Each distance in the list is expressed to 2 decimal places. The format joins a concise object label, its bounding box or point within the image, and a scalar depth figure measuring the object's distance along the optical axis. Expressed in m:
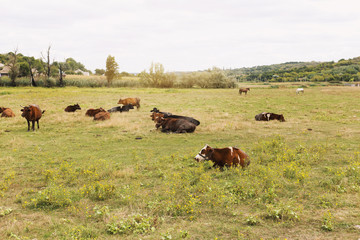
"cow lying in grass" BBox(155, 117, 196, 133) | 12.39
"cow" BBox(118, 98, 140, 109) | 22.22
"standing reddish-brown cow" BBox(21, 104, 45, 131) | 12.02
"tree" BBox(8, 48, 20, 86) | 49.59
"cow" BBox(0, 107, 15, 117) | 16.08
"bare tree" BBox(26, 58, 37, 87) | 50.53
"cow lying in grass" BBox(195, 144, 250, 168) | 7.21
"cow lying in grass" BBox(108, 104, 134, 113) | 19.25
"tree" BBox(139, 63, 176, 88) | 63.53
